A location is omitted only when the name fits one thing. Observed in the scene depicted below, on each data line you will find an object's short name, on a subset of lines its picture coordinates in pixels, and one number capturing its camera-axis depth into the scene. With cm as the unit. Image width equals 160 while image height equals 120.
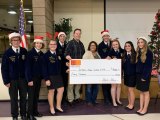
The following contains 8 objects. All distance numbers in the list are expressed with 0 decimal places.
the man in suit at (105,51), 532
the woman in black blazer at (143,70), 442
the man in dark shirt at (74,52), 511
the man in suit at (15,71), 395
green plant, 720
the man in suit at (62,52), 507
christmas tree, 588
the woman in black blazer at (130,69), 475
